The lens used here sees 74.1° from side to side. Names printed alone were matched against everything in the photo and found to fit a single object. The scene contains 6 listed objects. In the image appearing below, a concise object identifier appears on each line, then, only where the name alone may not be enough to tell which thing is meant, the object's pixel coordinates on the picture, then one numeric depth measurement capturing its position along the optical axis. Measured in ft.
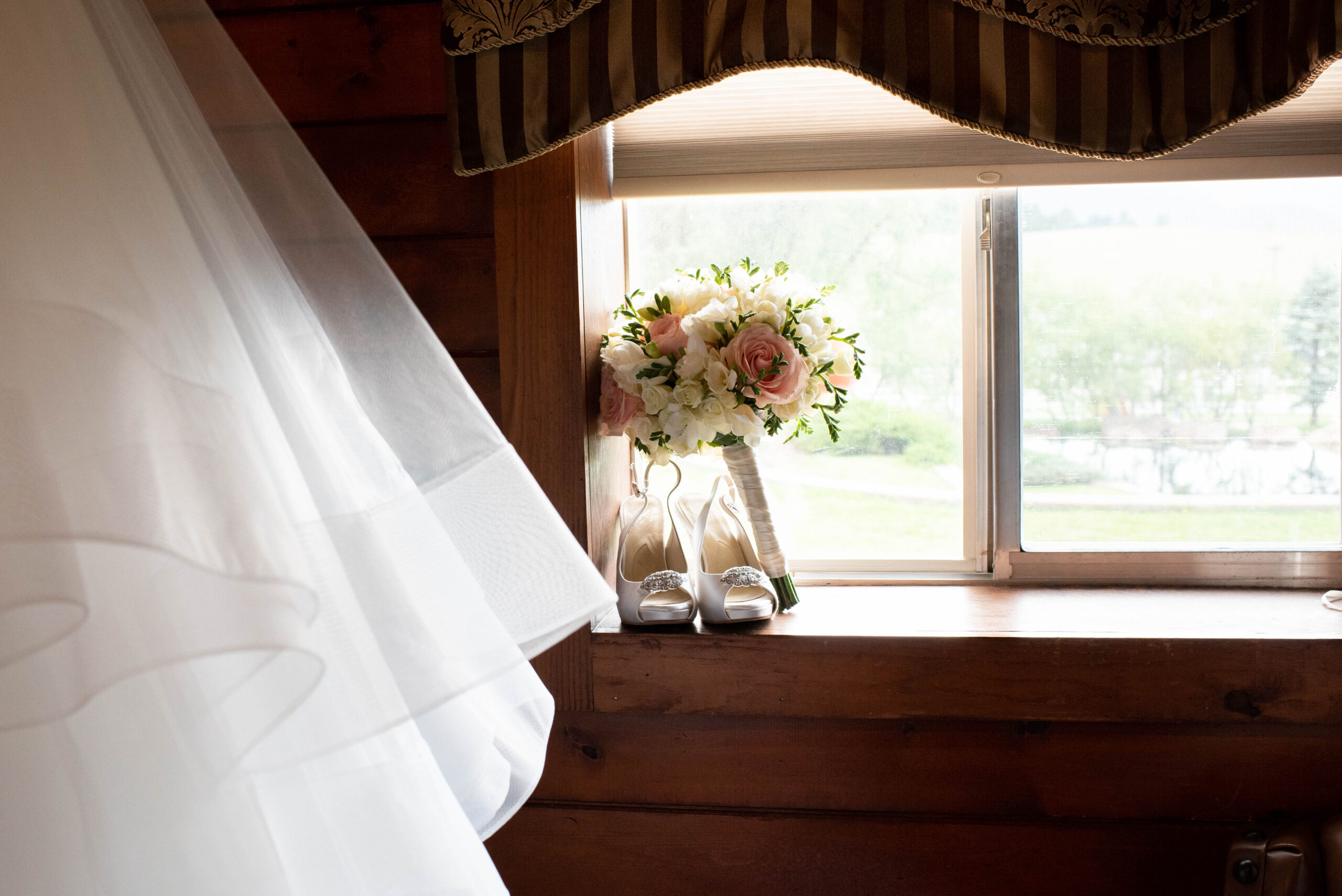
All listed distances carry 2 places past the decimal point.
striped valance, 3.25
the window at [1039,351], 4.25
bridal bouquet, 3.73
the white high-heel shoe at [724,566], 3.84
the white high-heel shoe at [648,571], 3.82
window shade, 3.99
